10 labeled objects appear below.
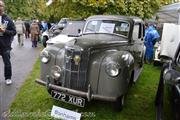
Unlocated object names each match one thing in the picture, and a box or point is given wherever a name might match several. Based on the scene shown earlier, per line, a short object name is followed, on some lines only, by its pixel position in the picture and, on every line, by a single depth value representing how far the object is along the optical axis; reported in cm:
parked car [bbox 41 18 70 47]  780
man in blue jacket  638
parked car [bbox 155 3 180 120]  200
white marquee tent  802
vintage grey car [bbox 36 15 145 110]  272
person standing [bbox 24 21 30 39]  1396
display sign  260
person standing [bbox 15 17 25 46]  929
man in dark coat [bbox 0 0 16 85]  367
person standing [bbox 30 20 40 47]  933
